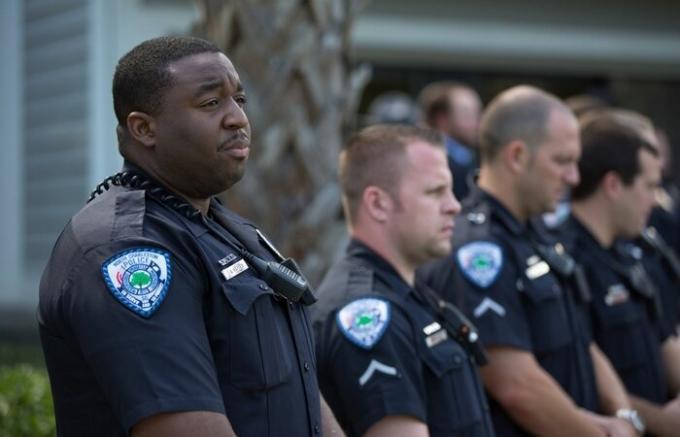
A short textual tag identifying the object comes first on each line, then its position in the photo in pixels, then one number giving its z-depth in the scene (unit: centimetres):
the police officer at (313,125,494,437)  710
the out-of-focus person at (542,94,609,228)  1353
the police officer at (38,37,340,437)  468
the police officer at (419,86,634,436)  841
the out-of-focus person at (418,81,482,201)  1474
